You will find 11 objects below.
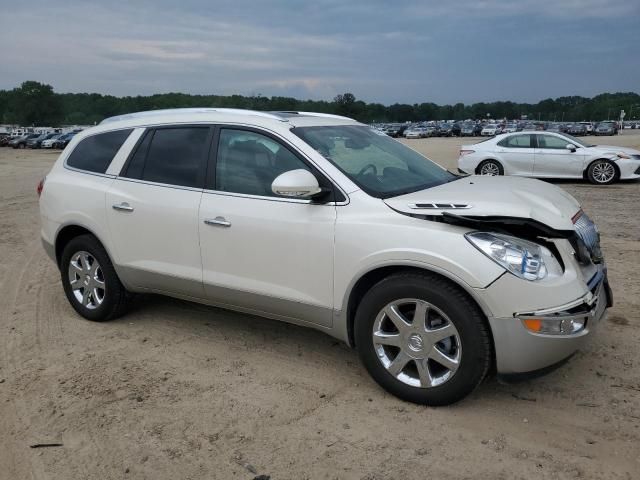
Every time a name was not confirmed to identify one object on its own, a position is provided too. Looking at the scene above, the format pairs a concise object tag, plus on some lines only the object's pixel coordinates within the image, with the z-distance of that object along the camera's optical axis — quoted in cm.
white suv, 320
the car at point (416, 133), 6829
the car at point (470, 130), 6799
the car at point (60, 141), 5142
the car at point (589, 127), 6519
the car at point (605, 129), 6369
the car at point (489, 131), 6167
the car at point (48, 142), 5253
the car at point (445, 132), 7185
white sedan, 1423
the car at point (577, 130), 6569
